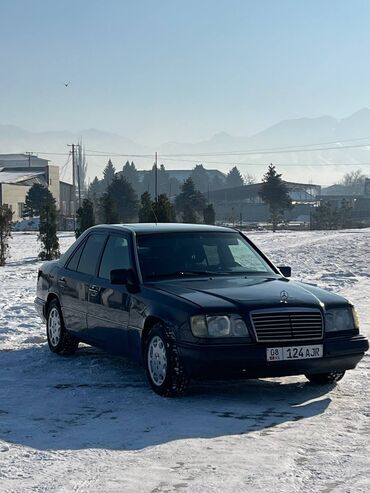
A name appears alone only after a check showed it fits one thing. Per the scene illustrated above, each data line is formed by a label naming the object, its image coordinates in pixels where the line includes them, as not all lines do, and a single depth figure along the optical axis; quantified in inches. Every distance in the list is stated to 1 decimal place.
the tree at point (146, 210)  1509.6
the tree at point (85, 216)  1511.8
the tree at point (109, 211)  1855.3
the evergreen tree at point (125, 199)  3198.8
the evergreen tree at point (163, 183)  7578.7
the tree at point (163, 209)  1405.0
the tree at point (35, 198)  3385.8
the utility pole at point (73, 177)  4309.3
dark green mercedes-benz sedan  291.1
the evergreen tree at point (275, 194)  3073.3
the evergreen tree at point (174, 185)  7397.1
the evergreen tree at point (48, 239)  1192.8
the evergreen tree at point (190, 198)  2942.9
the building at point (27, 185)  3767.2
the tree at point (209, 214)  2220.7
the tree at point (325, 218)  2839.6
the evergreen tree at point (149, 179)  7557.1
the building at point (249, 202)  5059.1
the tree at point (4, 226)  1119.7
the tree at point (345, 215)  2895.4
